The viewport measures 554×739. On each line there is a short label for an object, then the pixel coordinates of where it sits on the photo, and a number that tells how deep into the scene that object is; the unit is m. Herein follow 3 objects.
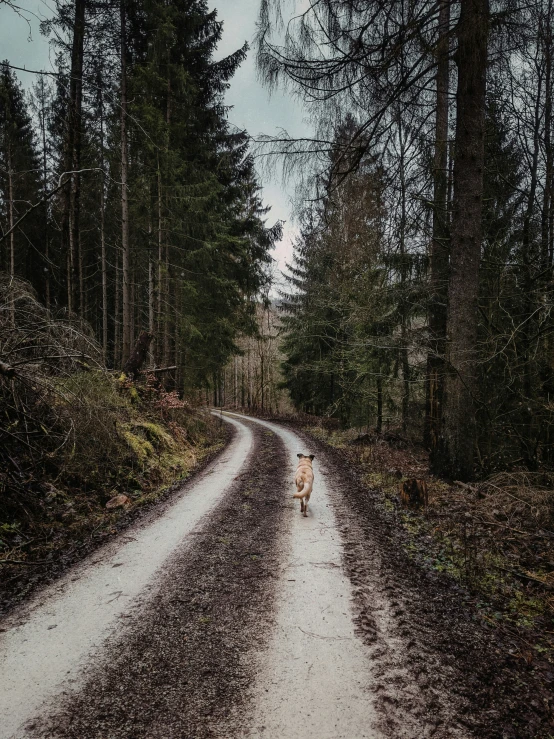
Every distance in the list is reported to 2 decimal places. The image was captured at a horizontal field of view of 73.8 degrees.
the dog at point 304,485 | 6.05
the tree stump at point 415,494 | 6.49
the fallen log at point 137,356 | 11.96
